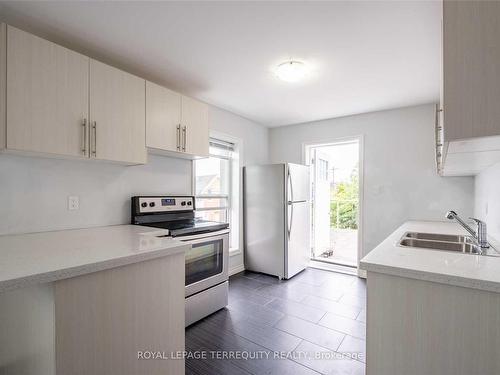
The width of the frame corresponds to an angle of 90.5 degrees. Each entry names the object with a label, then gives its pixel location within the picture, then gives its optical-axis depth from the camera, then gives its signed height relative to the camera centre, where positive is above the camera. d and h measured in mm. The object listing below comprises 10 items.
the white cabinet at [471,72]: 919 +445
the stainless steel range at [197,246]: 2172 -559
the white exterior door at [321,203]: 4211 -265
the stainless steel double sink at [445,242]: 1884 -429
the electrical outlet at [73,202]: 1954 -109
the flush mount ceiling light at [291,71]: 2094 +1035
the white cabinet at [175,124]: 2139 +607
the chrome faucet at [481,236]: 1585 -309
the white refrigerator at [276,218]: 3371 -429
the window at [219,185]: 3186 +44
